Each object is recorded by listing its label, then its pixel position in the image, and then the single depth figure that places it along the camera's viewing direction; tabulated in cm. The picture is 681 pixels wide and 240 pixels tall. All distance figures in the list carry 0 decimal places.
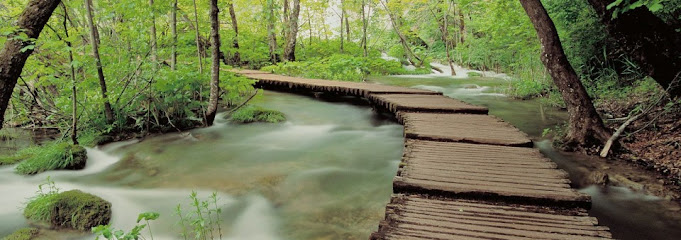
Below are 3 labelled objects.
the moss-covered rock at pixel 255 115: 830
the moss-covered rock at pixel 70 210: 375
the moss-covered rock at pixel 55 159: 522
